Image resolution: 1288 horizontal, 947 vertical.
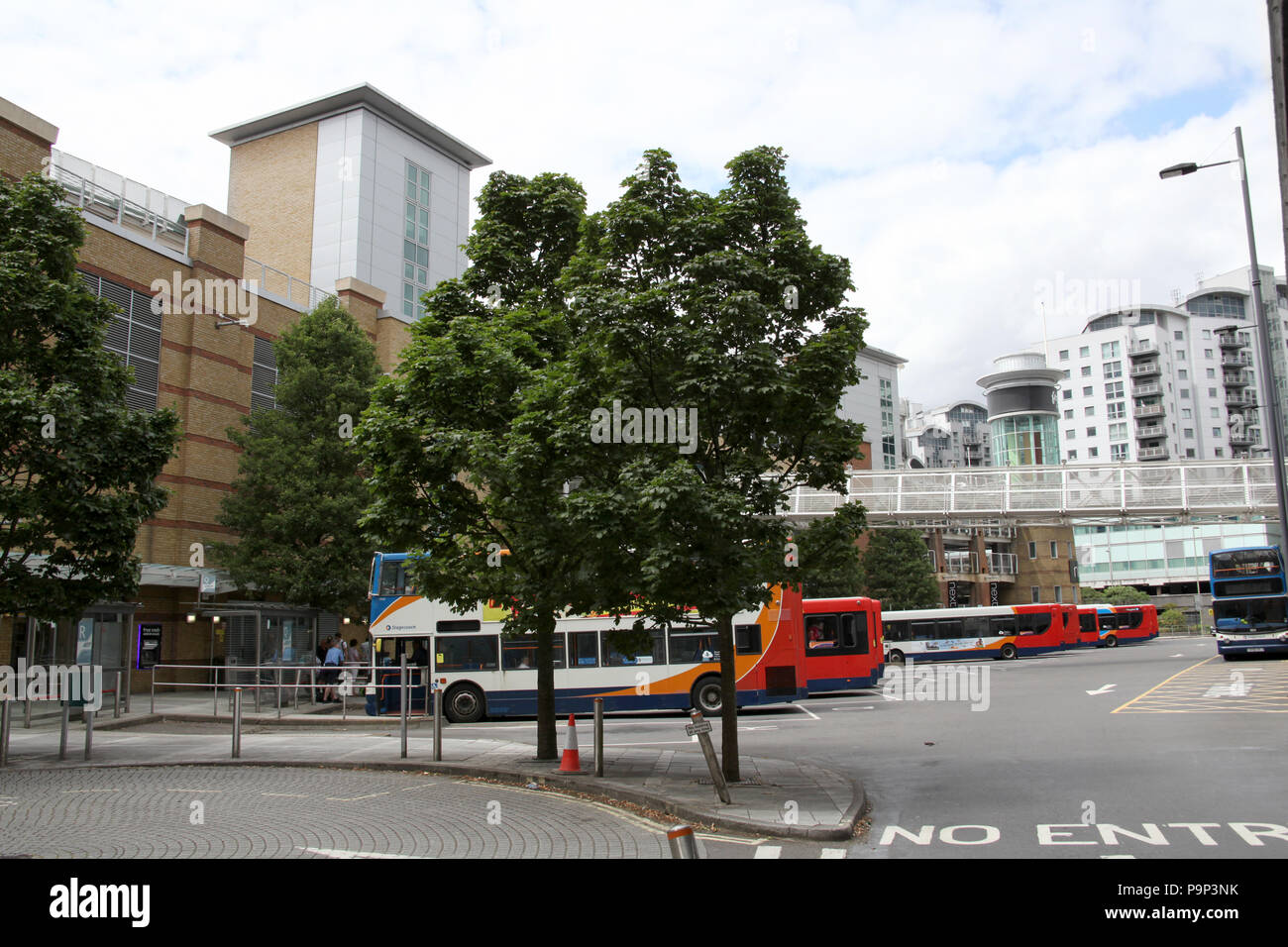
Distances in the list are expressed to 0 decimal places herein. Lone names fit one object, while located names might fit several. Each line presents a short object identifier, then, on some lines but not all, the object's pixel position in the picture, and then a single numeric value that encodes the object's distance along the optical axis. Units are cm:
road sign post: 947
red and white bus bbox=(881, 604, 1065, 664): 4531
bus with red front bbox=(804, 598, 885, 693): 2633
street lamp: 1845
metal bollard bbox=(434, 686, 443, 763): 1377
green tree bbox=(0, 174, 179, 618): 1378
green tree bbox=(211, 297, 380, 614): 2784
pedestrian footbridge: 3662
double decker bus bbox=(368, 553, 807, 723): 2194
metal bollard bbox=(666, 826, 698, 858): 427
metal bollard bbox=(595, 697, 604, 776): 1183
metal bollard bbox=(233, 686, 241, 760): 1495
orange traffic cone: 1223
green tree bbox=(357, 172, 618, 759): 1191
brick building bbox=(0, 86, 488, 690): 2562
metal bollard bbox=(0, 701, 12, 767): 1387
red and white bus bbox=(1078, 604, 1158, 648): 5800
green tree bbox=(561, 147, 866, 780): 1012
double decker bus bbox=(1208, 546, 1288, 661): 3306
